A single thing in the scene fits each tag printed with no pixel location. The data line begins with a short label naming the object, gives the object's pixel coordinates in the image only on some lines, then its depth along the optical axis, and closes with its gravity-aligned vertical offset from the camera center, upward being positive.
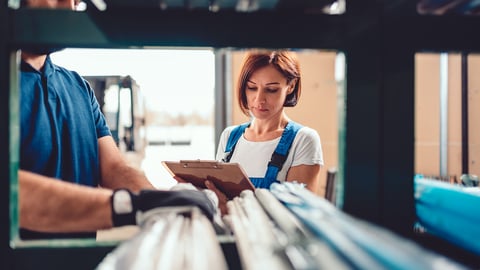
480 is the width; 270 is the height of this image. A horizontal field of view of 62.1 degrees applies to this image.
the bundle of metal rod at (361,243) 0.39 -0.12
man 0.73 -0.10
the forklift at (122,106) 3.51 +0.26
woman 2.22 +0.02
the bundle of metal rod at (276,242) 0.46 -0.14
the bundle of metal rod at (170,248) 0.47 -0.15
